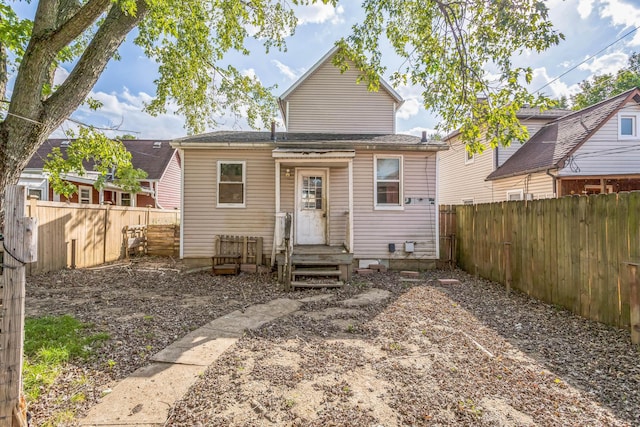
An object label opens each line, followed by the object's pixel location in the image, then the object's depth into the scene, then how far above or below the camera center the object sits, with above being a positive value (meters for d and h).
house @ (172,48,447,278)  8.79 +0.59
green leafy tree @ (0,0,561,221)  3.55 +2.82
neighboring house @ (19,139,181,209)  14.81 +1.83
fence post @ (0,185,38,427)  2.11 -0.56
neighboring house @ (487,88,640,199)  11.12 +2.14
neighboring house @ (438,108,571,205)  14.32 +2.46
